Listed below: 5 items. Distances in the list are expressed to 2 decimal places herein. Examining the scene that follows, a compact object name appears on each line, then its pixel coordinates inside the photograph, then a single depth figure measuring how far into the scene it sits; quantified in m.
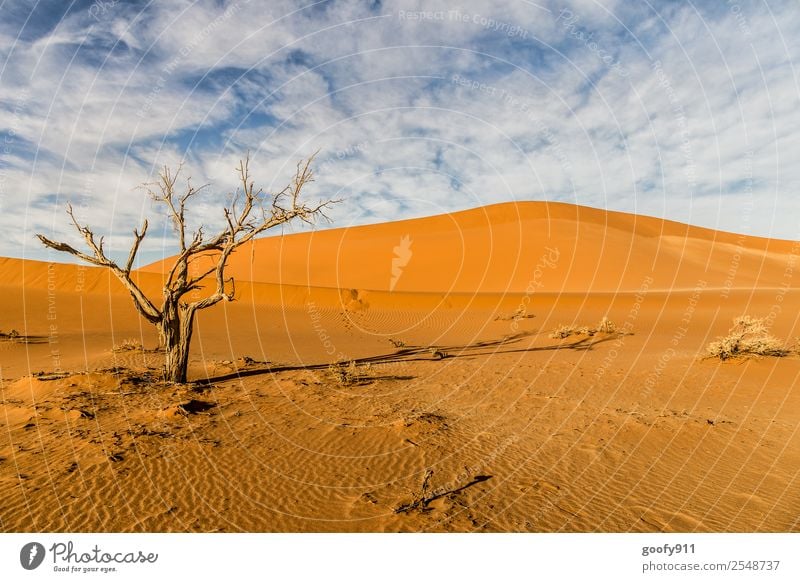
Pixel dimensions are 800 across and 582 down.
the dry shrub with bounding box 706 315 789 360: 14.39
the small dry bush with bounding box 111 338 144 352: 16.09
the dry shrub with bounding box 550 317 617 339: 21.50
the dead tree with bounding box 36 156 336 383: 10.80
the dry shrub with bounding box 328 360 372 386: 12.72
